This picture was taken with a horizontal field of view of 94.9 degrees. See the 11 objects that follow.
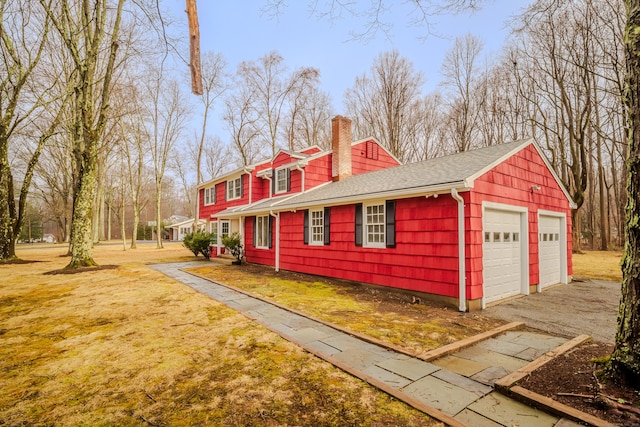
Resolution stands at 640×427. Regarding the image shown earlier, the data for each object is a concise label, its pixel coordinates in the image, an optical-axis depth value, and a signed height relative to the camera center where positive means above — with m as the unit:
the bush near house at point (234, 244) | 14.39 -1.03
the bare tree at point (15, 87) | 13.01 +6.78
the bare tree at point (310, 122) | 26.48 +9.33
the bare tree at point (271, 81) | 24.67 +12.12
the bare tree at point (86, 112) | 11.27 +4.64
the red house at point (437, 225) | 6.61 -0.10
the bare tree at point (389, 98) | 21.66 +9.52
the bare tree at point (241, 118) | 25.69 +9.46
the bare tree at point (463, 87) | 21.02 +9.82
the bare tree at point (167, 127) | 25.16 +8.63
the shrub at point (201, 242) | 16.91 -1.10
